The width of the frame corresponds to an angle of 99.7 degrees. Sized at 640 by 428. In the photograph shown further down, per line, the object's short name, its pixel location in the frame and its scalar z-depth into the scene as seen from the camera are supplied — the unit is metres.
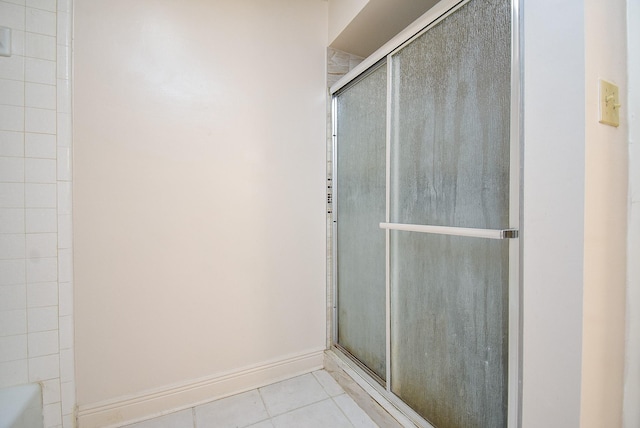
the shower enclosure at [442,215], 0.90
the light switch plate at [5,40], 1.09
